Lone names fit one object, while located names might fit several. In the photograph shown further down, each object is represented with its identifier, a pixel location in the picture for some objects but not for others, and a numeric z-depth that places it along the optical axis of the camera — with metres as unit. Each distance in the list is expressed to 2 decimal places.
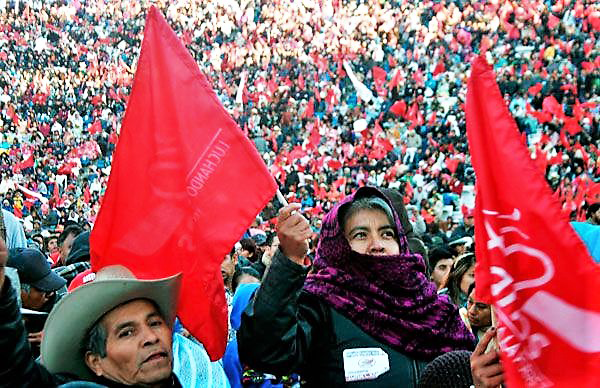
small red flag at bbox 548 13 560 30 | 15.46
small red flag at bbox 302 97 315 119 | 17.89
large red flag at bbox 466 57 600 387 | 1.45
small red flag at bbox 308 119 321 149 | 15.55
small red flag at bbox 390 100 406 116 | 15.12
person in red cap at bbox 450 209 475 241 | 7.96
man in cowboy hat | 2.04
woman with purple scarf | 2.13
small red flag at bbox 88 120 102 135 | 19.08
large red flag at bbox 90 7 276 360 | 2.40
